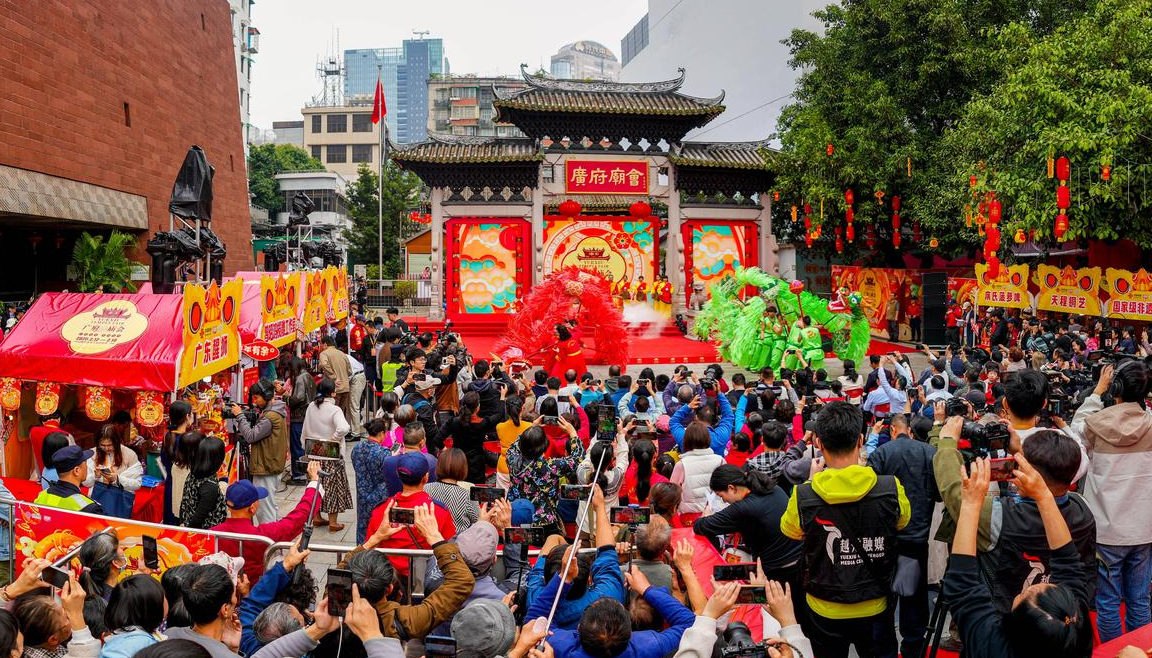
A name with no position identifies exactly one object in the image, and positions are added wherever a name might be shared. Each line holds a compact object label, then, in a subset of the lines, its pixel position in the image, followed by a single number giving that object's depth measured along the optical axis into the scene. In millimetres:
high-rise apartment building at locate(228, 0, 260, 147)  37875
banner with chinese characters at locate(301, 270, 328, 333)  10773
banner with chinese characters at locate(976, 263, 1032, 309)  15664
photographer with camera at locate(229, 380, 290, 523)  6684
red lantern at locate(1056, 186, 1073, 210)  11656
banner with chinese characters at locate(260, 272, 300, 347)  8930
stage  17250
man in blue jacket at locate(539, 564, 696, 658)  2768
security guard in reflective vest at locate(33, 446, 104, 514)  4832
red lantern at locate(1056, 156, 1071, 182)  11484
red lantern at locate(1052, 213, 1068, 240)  11977
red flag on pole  28802
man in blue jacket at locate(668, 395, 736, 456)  6117
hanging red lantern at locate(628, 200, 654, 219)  22484
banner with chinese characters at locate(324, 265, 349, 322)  12245
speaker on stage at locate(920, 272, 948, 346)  19688
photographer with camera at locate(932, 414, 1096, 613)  3250
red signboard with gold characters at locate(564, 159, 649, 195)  22531
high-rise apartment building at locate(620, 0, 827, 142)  28656
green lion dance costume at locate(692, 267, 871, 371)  13430
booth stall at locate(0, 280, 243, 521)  6594
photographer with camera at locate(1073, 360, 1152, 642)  4281
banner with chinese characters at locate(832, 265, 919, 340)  20781
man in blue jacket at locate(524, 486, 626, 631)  3193
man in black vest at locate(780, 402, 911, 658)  3373
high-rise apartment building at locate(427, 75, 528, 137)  57656
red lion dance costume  14203
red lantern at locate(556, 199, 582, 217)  22172
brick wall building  14109
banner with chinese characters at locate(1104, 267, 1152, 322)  12648
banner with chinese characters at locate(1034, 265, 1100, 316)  13805
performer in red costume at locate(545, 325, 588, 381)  12867
